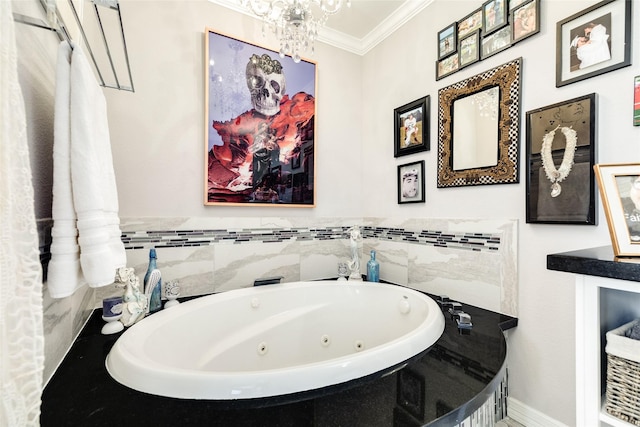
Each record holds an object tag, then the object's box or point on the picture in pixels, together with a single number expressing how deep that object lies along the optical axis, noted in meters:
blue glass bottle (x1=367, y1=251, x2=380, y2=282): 2.02
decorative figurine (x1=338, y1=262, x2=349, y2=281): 2.04
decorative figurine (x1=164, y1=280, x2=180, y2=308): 1.56
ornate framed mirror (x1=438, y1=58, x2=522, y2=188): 1.43
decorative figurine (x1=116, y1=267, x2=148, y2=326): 1.30
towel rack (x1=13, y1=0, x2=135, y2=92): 0.72
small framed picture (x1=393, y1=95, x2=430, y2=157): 1.88
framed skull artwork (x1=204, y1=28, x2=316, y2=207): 1.81
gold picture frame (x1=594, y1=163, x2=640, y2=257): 0.65
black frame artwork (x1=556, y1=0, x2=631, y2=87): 1.08
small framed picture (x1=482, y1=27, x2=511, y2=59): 1.45
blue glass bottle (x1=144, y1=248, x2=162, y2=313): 1.46
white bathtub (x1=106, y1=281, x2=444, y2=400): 0.80
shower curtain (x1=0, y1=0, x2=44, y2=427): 0.36
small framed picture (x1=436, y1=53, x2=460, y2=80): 1.70
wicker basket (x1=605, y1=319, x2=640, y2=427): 0.60
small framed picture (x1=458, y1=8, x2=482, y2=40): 1.58
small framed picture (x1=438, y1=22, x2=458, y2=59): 1.69
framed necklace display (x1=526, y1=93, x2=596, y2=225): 1.16
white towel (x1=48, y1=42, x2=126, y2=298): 0.71
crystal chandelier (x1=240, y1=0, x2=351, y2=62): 1.53
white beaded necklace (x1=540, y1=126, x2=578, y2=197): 1.21
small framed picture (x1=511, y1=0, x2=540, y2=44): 1.32
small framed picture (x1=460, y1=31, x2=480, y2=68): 1.58
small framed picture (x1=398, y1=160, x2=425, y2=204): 1.91
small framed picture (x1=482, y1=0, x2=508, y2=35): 1.46
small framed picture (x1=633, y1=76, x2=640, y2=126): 1.04
